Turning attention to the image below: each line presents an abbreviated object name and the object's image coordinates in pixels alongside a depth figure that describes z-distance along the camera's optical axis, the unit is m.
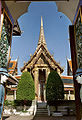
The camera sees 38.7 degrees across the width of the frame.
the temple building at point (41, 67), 17.25
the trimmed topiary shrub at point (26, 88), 11.56
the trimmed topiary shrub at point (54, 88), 11.05
